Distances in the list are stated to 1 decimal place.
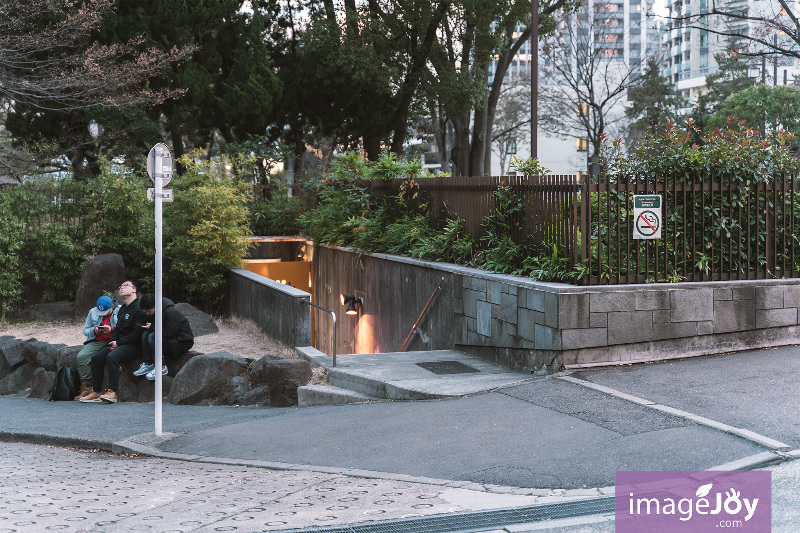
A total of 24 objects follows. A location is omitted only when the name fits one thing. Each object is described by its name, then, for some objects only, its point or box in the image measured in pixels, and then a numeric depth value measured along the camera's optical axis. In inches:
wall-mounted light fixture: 662.5
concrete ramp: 361.1
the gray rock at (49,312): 685.3
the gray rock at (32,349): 530.3
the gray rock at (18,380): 526.6
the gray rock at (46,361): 520.1
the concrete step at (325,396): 381.1
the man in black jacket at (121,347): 460.1
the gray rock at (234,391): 437.1
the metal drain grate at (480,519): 197.0
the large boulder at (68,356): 498.9
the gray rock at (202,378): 443.8
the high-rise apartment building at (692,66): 2725.4
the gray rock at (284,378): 420.2
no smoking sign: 390.3
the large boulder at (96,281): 677.9
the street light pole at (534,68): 861.2
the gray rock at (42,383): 500.7
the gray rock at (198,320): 627.5
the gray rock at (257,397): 427.8
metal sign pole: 339.6
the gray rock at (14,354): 538.3
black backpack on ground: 474.6
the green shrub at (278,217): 892.6
